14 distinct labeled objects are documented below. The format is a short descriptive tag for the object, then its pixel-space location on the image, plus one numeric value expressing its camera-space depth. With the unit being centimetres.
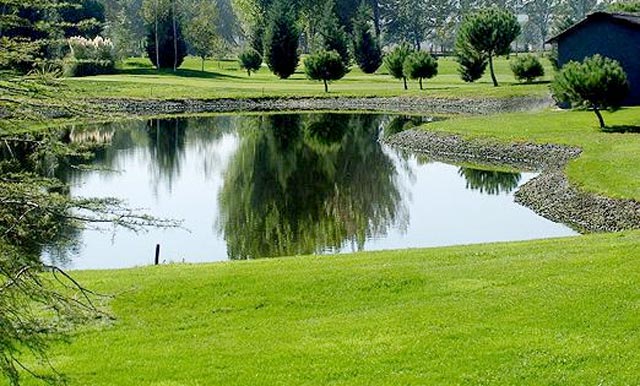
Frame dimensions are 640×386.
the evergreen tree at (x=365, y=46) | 9619
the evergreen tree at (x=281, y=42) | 8562
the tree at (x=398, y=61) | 8125
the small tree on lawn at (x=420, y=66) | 7812
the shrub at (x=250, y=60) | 9712
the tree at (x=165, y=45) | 9631
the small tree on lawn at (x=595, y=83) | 4241
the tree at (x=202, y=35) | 10481
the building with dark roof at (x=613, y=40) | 5216
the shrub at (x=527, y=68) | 8069
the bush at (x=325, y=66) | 7856
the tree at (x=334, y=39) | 9375
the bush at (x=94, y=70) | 7456
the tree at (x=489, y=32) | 7531
